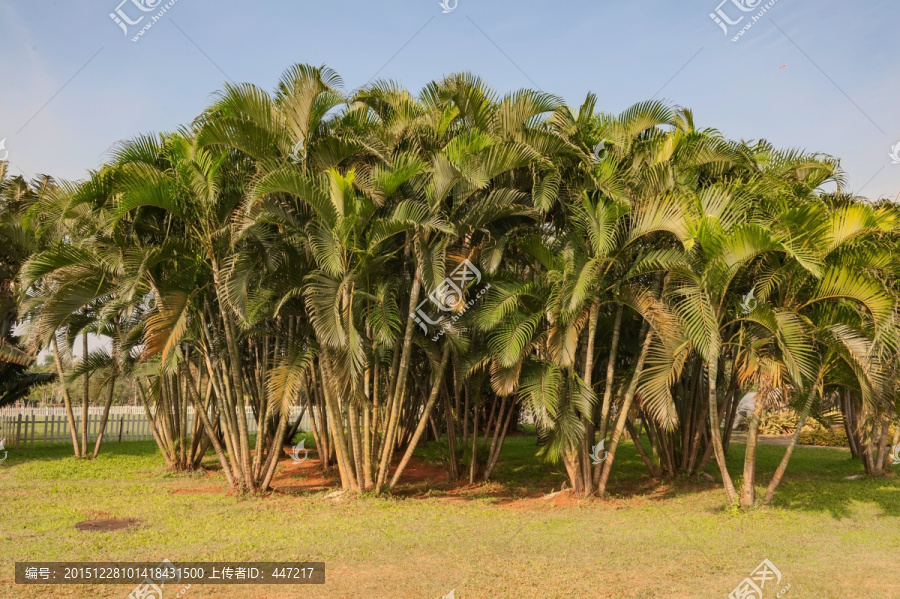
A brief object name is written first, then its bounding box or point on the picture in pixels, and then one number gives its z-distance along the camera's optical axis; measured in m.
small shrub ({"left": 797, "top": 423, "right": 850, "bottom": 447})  20.33
